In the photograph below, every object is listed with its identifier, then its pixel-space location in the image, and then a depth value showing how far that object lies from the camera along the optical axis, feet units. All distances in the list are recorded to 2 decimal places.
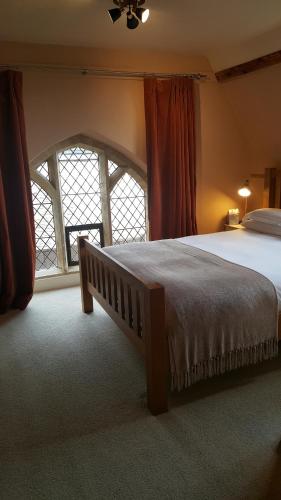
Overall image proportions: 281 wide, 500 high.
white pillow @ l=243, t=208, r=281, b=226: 11.73
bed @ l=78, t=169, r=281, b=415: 6.51
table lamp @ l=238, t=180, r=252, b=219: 13.85
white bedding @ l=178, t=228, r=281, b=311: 8.18
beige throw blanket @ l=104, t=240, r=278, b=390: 6.70
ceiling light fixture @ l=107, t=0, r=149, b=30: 7.98
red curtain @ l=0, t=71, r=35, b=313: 10.80
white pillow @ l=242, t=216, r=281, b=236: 11.49
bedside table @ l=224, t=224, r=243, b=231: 13.77
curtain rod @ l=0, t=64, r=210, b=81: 10.93
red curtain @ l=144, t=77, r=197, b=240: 12.73
